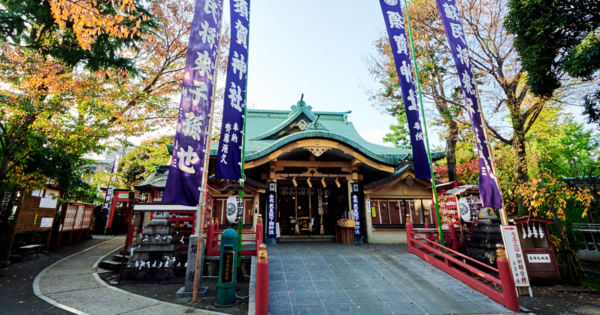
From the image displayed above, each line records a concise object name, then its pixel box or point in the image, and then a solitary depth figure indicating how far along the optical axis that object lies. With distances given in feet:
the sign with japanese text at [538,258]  27.61
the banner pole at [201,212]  20.35
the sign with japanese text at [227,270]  20.24
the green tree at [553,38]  20.40
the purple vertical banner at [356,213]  41.57
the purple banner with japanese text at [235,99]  22.62
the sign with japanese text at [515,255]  19.86
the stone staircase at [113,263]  30.32
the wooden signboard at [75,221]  42.57
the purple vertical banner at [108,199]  56.08
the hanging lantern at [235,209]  24.41
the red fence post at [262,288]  16.92
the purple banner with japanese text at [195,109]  19.08
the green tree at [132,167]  76.33
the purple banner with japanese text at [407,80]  28.19
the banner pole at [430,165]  28.63
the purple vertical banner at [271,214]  40.06
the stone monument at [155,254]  26.81
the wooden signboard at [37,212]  31.71
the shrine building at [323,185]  40.37
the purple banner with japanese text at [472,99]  20.92
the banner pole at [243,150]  24.00
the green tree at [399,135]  84.38
